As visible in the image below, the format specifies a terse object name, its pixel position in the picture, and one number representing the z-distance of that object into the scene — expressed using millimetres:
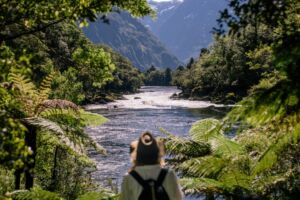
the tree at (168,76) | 196125
